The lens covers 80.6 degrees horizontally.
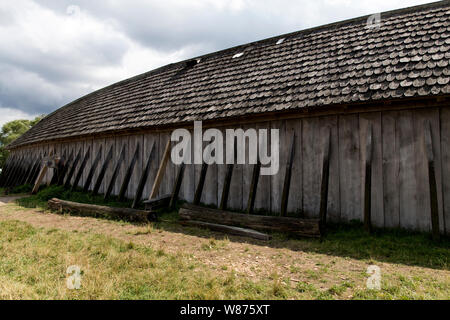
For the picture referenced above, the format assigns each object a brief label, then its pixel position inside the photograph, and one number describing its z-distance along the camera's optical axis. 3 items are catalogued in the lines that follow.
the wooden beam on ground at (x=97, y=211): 7.03
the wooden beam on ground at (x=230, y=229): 5.36
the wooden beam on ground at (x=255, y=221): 5.21
